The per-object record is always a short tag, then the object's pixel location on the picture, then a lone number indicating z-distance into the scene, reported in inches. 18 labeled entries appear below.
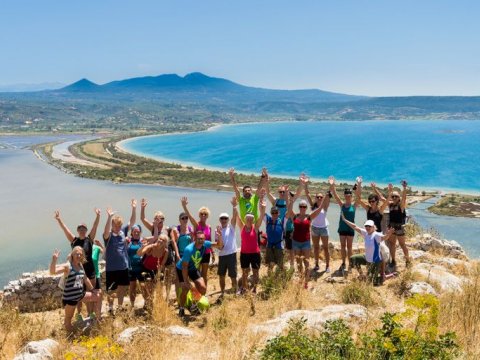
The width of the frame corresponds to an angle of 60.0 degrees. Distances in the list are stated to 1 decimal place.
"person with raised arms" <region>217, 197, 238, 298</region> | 272.7
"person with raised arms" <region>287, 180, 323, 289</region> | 292.8
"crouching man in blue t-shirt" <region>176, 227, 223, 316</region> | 247.0
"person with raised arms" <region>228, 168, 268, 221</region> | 312.8
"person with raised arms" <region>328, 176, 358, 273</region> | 311.1
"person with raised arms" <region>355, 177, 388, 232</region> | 306.3
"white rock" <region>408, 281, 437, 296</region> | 258.7
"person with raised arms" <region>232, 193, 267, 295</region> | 273.3
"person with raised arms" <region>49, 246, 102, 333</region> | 225.3
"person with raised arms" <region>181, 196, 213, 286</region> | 274.2
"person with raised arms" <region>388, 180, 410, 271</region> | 307.6
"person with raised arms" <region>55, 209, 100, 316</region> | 249.1
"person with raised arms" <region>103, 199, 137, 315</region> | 254.5
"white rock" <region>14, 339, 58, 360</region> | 175.5
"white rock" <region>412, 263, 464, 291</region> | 272.5
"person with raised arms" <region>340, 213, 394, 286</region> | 286.4
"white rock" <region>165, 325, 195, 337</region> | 202.7
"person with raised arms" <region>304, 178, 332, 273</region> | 316.5
